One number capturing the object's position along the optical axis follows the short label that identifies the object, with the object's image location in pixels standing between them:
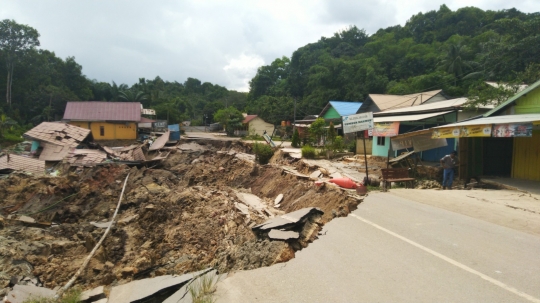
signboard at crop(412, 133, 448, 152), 16.03
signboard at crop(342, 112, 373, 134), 11.54
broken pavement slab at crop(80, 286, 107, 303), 5.77
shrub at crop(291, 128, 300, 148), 30.20
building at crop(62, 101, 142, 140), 40.09
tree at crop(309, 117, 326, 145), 27.16
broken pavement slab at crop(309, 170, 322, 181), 15.26
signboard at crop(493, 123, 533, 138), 10.95
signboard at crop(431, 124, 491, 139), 12.32
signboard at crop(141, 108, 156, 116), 46.36
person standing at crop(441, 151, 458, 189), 13.66
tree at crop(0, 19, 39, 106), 49.56
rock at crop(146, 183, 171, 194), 16.93
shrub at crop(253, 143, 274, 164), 23.63
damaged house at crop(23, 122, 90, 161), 23.56
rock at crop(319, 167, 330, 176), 16.00
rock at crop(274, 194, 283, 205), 13.73
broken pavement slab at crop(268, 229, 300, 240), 6.57
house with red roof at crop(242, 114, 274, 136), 54.69
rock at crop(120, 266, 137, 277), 7.46
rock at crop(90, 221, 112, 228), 11.71
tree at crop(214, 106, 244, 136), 50.19
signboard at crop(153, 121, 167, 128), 49.63
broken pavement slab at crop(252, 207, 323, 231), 7.22
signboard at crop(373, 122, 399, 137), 18.20
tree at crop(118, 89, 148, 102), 60.81
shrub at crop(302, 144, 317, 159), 22.65
